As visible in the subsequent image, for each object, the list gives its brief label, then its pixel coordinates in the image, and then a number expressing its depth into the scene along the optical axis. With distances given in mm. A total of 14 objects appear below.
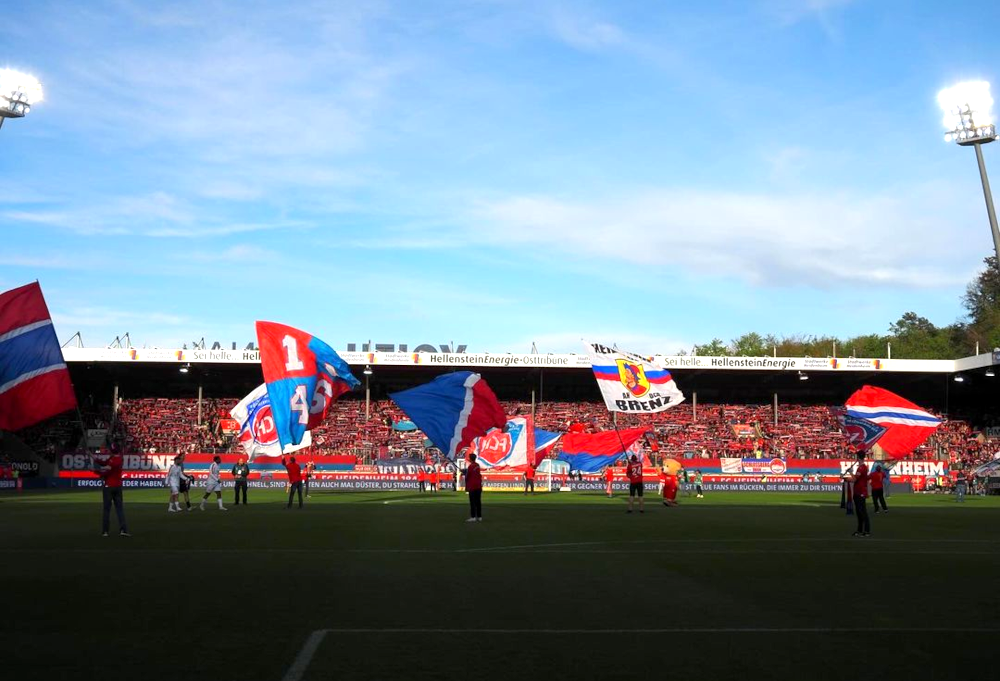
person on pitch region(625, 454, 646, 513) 32375
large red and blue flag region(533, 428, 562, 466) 55281
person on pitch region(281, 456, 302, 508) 34156
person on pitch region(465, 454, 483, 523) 26750
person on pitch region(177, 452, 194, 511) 32531
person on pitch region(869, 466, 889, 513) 28688
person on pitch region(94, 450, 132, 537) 21672
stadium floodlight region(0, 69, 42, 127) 35900
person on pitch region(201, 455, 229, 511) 33938
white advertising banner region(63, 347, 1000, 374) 73438
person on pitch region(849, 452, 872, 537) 22594
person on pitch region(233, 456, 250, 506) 36531
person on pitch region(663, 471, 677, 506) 36812
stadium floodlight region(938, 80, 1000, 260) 28573
